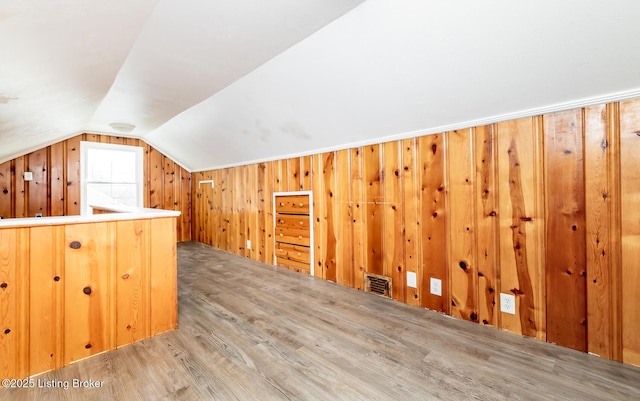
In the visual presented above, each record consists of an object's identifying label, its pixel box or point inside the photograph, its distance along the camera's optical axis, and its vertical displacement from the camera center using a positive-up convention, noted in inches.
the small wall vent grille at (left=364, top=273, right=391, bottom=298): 107.1 -34.4
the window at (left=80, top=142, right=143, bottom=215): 194.2 +21.6
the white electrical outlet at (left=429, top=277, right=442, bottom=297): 93.0 -30.3
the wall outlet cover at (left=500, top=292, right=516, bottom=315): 78.8 -31.0
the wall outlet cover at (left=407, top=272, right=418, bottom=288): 99.2 -29.7
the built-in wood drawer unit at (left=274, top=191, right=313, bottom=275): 142.3 -16.8
